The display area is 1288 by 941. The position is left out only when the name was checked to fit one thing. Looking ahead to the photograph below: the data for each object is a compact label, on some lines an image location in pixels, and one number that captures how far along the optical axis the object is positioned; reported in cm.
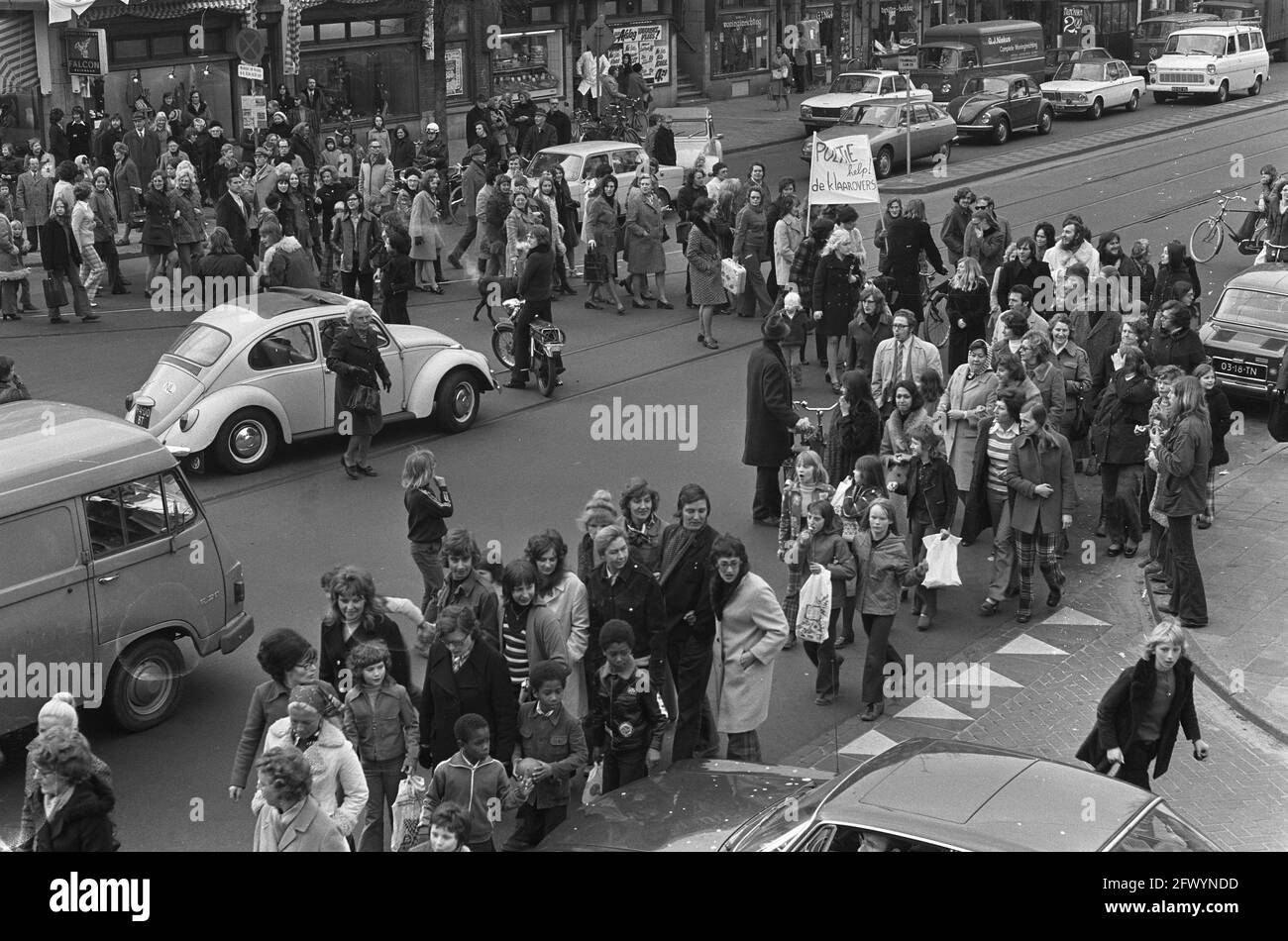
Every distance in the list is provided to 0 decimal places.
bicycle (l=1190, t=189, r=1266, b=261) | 2525
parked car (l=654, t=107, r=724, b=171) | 3109
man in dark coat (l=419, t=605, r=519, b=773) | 842
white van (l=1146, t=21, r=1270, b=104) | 4309
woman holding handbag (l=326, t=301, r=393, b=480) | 1502
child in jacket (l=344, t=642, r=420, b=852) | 837
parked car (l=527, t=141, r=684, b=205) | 2652
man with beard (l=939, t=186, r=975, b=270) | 2025
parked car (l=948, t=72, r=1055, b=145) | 3575
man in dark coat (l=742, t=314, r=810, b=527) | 1361
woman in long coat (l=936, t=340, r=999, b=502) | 1324
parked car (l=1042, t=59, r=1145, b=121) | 3991
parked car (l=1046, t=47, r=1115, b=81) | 4138
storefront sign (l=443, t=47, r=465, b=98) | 3766
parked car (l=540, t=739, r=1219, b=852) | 673
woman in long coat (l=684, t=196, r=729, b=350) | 1975
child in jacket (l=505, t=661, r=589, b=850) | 831
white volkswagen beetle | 1502
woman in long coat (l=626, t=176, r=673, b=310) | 2095
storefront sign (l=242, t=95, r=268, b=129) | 2856
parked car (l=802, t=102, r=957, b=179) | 3203
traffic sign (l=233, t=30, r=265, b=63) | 3025
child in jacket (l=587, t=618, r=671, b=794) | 866
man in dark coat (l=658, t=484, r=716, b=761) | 961
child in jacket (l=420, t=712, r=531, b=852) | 771
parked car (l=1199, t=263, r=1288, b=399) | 1728
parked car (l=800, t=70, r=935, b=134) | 3544
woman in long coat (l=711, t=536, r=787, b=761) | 939
